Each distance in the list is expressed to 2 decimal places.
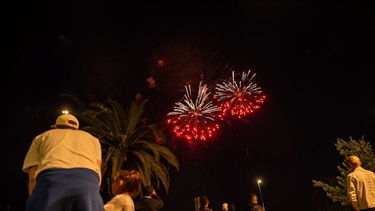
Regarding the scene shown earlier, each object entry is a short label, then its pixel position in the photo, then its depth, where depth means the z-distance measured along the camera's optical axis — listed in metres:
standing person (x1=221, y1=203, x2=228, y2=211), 13.17
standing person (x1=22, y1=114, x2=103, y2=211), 3.06
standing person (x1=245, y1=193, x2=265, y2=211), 10.19
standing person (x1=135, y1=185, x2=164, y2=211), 7.00
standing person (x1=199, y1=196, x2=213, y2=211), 10.81
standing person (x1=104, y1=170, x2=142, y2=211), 4.34
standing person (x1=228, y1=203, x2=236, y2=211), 12.05
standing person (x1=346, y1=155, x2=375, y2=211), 6.21
